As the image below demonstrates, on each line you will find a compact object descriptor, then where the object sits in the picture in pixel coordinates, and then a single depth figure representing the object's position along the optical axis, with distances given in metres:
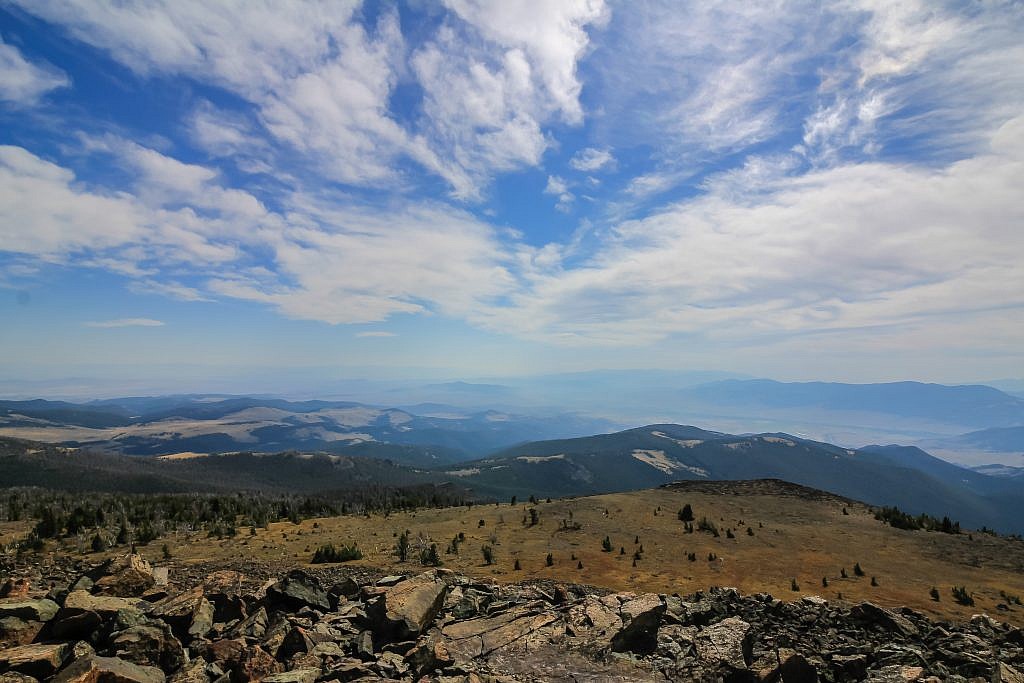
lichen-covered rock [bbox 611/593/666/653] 11.30
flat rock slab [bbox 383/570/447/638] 11.33
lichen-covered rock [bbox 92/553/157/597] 12.58
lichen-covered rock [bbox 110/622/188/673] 9.12
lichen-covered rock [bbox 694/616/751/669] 10.41
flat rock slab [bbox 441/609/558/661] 11.22
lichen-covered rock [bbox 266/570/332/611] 12.92
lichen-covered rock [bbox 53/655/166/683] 7.81
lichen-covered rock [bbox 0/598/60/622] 10.16
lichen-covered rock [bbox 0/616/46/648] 9.66
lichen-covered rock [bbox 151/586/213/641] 10.65
